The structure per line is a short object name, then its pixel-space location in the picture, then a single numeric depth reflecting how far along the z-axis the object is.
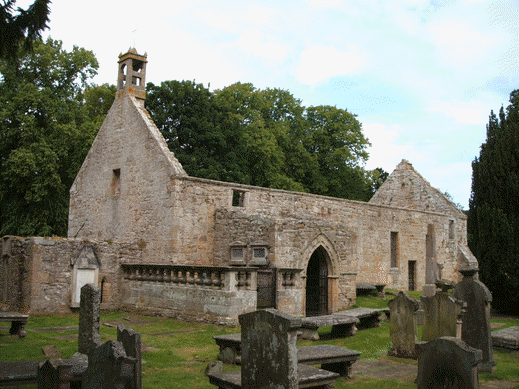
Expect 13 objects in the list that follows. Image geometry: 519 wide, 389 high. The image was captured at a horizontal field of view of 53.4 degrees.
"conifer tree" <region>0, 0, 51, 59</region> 8.40
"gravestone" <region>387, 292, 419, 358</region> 9.48
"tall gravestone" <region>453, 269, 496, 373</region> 8.60
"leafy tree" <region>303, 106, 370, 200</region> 39.88
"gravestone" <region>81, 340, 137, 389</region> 4.43
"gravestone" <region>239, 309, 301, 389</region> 5.07
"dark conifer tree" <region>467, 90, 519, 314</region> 19.03
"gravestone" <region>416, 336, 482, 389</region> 4.73
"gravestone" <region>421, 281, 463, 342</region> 8.80
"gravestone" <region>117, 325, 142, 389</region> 5.17
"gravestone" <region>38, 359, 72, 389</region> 4.95
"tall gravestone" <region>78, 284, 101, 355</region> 6.92
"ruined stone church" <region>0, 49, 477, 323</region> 13.55
